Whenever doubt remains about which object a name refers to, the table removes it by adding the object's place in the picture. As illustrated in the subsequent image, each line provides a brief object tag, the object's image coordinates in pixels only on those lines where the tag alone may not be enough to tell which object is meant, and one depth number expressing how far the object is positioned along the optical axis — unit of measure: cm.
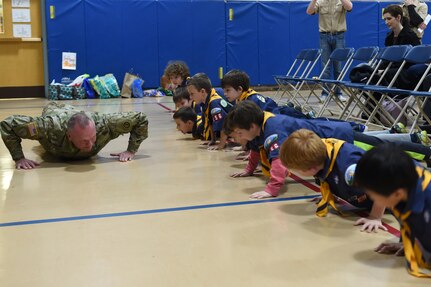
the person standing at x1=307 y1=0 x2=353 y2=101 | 846
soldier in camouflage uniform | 390
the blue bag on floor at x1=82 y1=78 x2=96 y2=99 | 1124
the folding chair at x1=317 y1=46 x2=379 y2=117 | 659
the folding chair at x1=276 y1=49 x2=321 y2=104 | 823
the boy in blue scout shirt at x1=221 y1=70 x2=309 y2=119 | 458
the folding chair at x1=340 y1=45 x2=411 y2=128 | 583
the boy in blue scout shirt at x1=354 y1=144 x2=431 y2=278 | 184
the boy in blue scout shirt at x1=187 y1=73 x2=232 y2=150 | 486
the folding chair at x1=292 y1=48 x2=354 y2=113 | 701
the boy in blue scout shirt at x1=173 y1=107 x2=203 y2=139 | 541
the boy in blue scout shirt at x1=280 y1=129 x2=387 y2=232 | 261
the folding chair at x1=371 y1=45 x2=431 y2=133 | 487
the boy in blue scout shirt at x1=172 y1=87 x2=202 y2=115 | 612
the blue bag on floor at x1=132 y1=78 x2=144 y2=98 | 1141
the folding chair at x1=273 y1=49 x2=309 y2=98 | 872
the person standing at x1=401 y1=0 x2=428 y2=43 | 721
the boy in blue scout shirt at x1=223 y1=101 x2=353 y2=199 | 321
